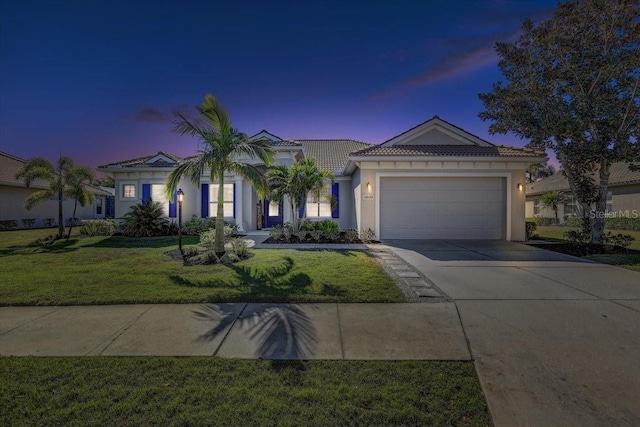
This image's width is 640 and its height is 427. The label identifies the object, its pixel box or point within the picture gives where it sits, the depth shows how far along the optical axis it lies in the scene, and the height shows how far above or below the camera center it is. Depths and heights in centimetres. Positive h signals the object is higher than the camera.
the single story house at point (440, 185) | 1152 +115
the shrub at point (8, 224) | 1722 -78
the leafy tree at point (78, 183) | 1270 +134
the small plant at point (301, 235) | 1146 -94
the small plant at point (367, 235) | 1147 -93
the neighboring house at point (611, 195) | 1817 +134
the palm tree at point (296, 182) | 1116 +124
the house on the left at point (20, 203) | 1792 +64
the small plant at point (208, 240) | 920 -94
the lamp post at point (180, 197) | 941 +51
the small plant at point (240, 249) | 821 -109
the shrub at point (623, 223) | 1731 -67
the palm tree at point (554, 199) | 2308 +113
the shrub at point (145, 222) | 1334 -48
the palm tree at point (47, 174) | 1215 +166
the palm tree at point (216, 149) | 775 +185
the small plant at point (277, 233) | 1160 -89
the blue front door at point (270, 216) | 1727 -23
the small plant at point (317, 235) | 1138 -93
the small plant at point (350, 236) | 1136 -97
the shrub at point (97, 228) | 1359 -78
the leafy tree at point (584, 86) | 905 +437
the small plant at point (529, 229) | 1192 -70
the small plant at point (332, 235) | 1133 -92
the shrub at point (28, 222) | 1877 -70
